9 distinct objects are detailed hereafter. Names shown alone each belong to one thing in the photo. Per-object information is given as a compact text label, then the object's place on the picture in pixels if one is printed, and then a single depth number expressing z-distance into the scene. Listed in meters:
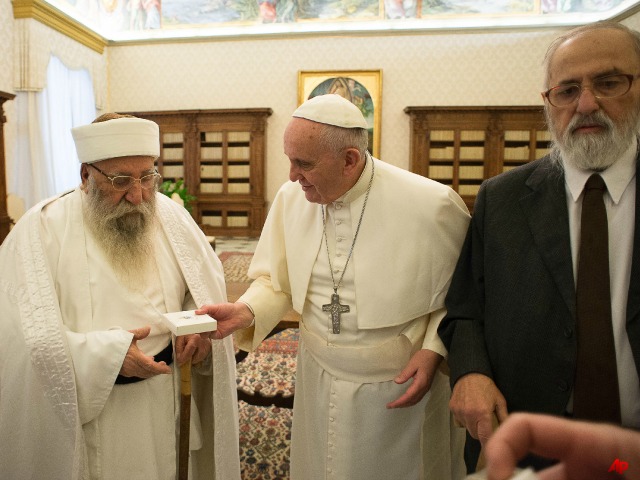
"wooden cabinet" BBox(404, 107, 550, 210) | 10.51
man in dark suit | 1.24
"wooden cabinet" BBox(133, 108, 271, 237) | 11.16
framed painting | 10.98
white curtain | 9.06
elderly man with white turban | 1.77
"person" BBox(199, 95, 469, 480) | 1.83
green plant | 7.97
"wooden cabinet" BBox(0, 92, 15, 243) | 6.65
